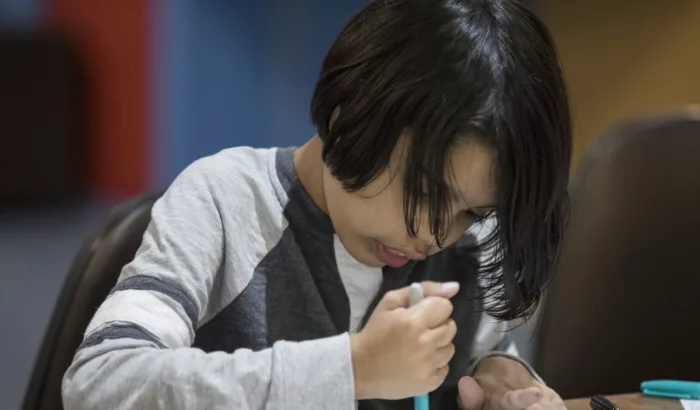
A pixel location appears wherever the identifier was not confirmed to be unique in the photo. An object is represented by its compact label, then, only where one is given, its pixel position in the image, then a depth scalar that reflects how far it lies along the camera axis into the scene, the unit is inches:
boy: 66.8
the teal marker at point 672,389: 74.2
